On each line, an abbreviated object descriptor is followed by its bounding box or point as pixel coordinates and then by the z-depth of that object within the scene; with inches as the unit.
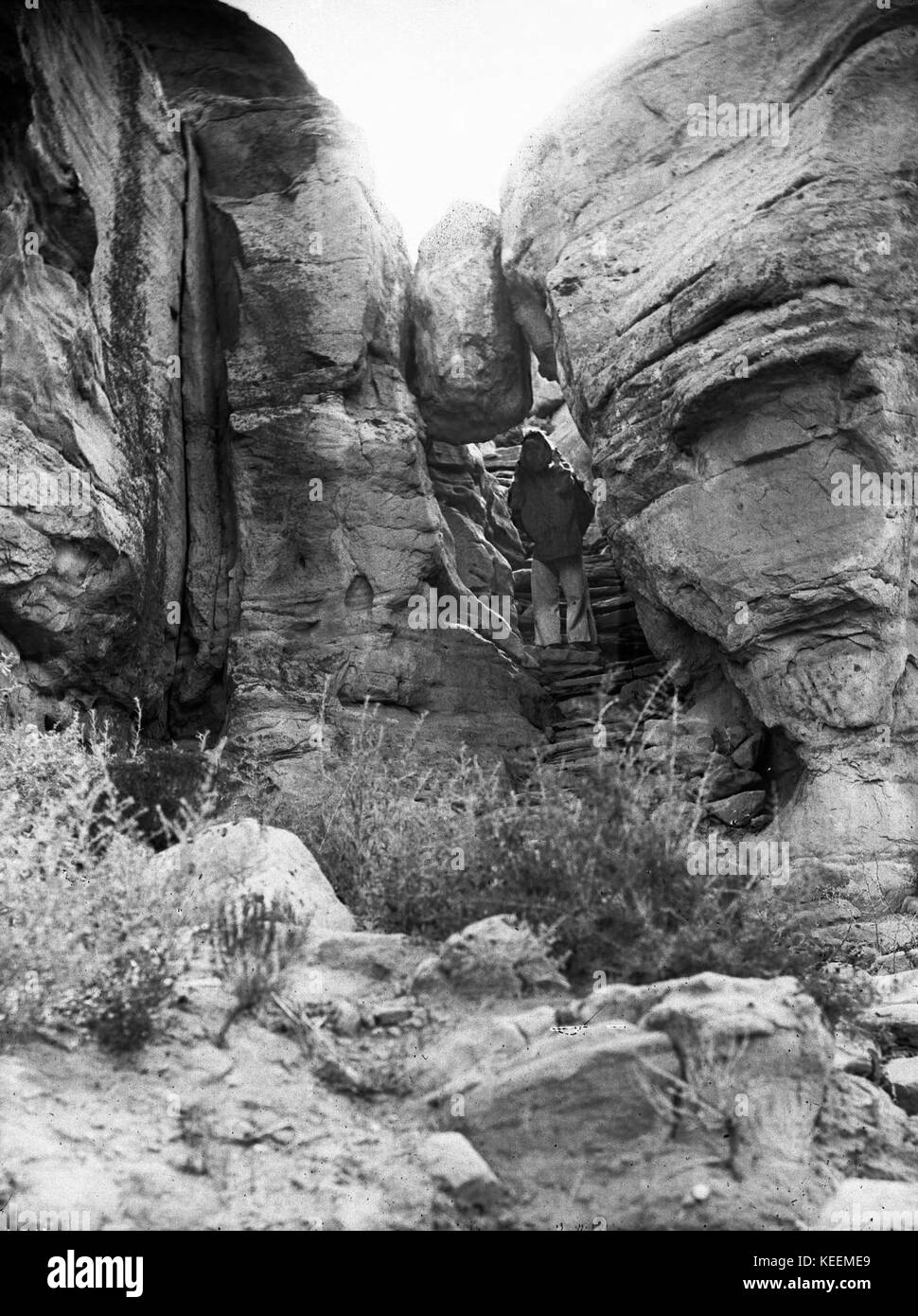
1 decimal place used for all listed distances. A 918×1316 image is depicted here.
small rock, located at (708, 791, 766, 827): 511.2
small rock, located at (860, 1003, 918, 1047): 295.0
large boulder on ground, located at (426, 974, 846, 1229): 201.3
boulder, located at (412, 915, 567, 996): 243.6
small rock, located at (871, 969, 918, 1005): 322.7
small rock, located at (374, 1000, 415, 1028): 239.5
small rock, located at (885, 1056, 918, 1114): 261.7
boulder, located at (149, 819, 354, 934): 272.2
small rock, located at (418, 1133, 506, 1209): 198.4
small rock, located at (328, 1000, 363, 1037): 236.5
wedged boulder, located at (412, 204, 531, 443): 644.1
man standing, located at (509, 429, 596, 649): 684.7
